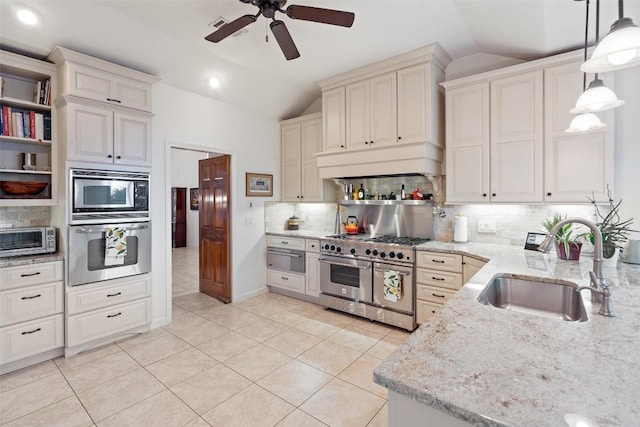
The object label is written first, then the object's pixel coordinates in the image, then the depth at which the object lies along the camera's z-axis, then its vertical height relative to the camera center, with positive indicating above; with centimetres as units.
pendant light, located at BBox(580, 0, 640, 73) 112 +64
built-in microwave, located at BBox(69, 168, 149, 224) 287 +16
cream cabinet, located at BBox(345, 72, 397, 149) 354 +121
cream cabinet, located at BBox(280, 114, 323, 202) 459 +85
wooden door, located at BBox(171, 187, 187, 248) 947 -15
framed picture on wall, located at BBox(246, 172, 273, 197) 457 +41
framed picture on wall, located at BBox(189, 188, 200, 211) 947 +42
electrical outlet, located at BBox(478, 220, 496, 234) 337 -18
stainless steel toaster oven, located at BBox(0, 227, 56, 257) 265 -26
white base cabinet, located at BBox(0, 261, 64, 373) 254 -90
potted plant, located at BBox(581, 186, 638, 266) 216 -20
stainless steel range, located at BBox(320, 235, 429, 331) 333 -78
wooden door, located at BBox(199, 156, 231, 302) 441 -25
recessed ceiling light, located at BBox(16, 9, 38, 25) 249 +163
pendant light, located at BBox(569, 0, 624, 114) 162 +61
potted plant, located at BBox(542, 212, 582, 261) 236 -29
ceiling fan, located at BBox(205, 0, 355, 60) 210 +139
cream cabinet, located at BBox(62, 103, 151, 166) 284 +77
